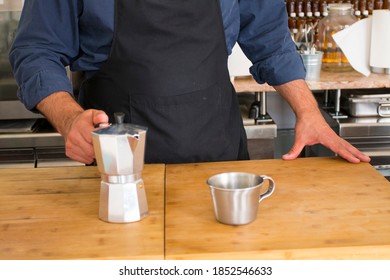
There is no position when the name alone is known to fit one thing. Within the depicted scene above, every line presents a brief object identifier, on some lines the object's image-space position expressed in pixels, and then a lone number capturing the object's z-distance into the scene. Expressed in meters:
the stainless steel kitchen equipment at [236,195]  1.15
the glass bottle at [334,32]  3.20
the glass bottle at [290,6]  3.77
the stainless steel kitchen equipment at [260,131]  2.99
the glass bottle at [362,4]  3.83
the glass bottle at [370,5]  3.85
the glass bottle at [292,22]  3.67
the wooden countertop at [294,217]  1.08
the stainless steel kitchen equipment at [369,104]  2.95
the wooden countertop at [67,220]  1.09
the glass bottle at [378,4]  3.85
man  1.61
